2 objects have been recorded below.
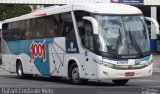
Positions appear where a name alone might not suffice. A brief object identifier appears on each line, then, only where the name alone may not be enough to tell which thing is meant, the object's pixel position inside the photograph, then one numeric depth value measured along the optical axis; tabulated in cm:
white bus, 1983
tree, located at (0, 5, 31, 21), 5922
